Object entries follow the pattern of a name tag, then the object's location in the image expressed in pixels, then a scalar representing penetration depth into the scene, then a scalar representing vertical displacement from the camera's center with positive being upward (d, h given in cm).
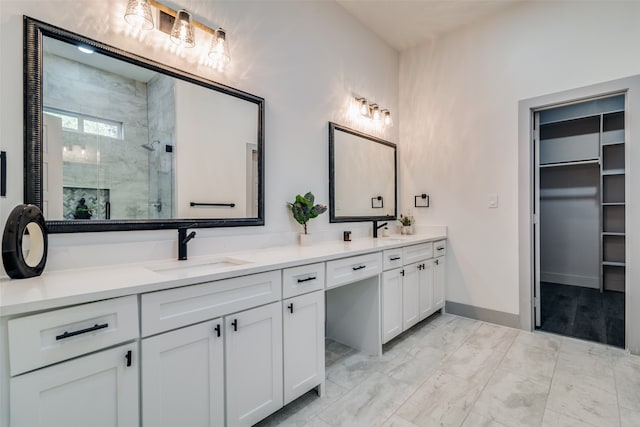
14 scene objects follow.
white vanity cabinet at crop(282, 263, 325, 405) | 156 -62
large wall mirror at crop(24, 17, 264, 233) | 129 +37
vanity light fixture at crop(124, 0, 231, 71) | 151 +101
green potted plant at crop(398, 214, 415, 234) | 324 -14
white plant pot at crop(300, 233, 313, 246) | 229 -21
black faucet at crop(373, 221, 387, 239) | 295 -16
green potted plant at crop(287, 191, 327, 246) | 227 +2
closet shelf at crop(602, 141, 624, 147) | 352 +78
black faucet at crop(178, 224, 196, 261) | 162 -15
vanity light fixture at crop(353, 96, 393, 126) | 293 +101
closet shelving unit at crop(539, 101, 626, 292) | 367 +57
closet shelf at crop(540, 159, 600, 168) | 368 +59
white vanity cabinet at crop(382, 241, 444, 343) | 231 -66
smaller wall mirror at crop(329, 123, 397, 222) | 270 +35
